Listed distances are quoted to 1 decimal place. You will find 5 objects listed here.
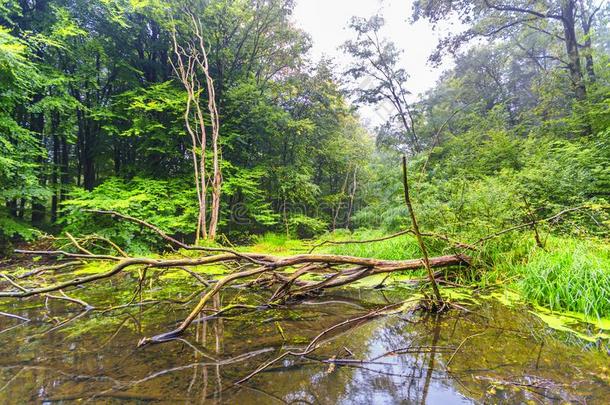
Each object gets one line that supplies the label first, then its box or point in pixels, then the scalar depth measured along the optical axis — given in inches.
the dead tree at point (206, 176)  236.7
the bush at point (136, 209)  236.1
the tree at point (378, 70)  439.2
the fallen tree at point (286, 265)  72.5
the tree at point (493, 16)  272.1
